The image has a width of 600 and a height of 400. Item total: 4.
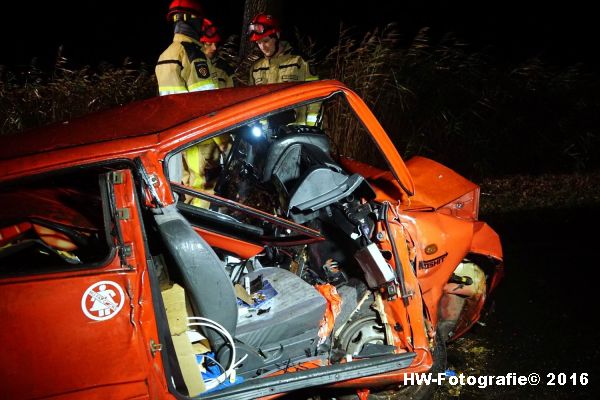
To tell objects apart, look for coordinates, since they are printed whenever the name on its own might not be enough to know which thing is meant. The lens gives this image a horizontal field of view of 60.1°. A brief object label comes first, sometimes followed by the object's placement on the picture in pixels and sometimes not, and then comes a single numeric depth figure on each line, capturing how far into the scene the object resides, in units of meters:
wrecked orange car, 2.15
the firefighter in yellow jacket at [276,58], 5.94
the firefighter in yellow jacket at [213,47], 5.89
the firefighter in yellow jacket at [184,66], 5.23
